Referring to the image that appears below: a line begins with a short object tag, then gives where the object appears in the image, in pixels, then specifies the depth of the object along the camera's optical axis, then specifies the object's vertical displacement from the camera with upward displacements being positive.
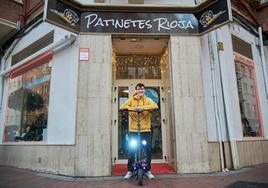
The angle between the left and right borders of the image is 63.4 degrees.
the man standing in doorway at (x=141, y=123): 4.97 +0.14
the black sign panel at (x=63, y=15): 5.33 +2.95
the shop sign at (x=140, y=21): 5.85 +2.98
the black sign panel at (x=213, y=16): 5.42 +2.90
